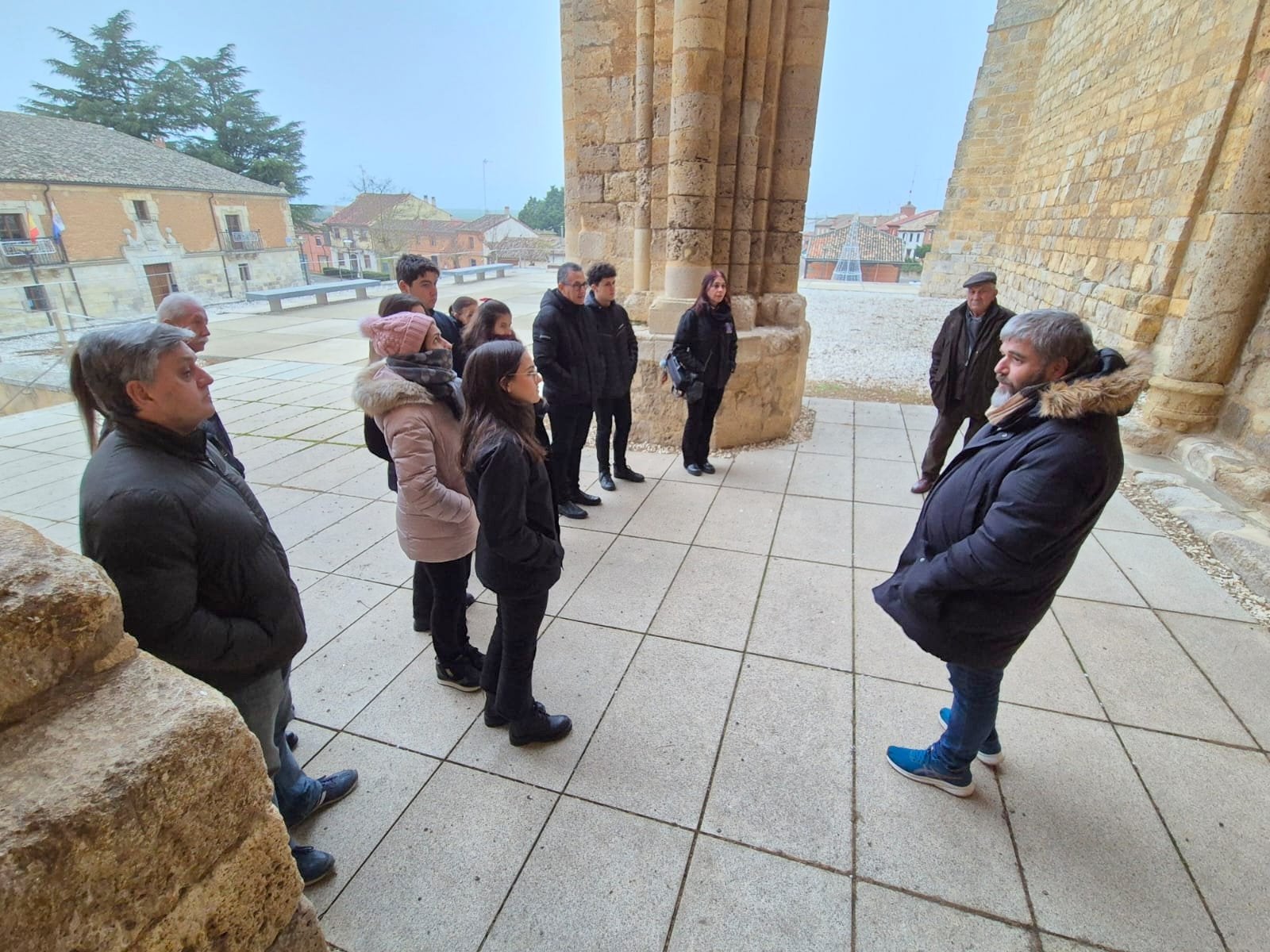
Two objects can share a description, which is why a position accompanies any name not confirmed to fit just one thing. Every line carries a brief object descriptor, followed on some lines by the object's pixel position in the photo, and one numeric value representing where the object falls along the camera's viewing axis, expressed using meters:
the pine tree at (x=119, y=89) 27.56
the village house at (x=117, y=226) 17.30
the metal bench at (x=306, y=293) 16.33
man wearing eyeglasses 3.64
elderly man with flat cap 3.79
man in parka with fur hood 1.44
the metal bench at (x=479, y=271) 23.86
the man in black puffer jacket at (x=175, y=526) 1.20
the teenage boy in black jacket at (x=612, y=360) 3.84
